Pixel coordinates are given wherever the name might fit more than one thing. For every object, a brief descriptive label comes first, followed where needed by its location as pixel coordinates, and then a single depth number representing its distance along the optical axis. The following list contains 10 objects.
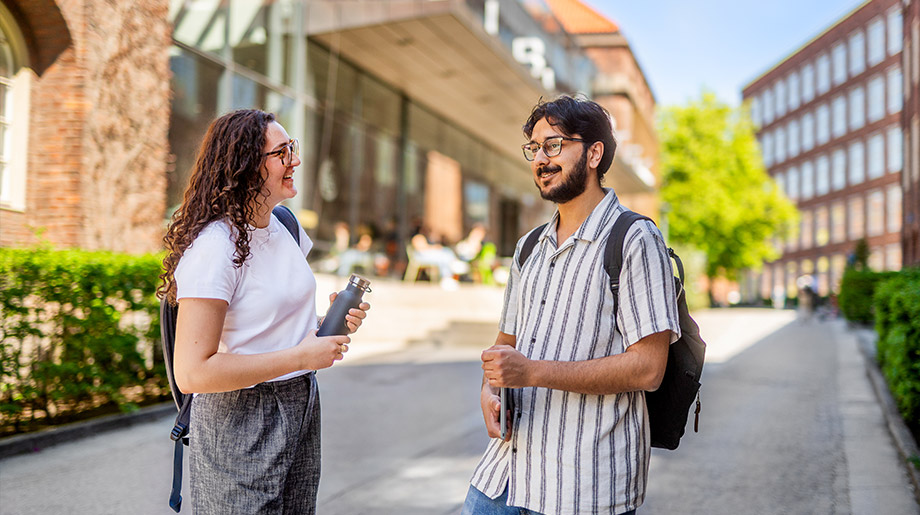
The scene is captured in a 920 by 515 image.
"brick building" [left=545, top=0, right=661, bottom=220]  33.81
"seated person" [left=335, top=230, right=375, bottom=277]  16.68
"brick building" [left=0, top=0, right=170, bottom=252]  8.31
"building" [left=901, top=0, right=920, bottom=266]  19.59
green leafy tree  42.16
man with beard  1.96
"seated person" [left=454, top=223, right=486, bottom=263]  20.09
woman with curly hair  1.87
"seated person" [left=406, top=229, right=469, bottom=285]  18.22
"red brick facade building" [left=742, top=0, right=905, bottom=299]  50.78
